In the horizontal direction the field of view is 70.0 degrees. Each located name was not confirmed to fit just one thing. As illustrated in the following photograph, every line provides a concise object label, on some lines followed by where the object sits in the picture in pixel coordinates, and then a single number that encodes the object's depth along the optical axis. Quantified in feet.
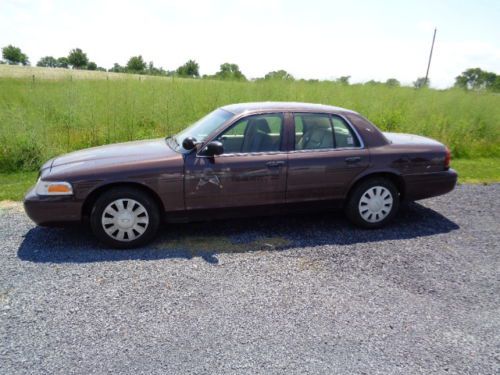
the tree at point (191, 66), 131.44
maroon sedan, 12.74
